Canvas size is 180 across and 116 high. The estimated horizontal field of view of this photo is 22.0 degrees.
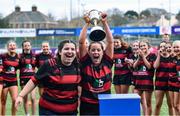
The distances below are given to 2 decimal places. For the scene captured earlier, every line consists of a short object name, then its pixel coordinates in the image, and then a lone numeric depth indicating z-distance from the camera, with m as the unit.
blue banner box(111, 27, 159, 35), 35.25
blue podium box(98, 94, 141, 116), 5.12
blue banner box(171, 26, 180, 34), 33.91
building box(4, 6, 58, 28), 69.62
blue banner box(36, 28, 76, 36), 35.53
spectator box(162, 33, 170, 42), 9.20
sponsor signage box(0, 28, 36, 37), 34.34
